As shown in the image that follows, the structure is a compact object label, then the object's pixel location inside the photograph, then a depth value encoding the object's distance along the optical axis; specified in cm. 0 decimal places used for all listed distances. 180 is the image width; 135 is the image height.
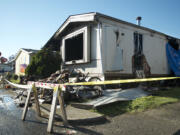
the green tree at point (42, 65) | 912
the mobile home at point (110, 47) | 755
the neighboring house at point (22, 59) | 1645
